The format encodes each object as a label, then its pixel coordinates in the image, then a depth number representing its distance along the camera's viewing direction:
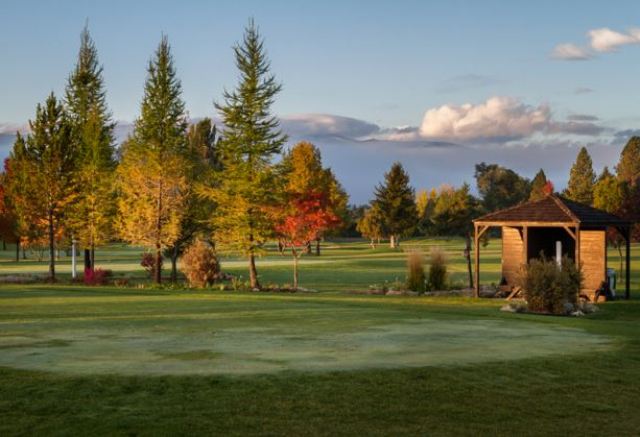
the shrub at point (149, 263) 47.46
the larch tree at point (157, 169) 42.03
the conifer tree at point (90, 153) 46.44
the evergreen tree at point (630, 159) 157.75
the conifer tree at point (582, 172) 133.12
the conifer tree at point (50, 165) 44.25
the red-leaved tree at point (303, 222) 45.33
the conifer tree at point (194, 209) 43.03
